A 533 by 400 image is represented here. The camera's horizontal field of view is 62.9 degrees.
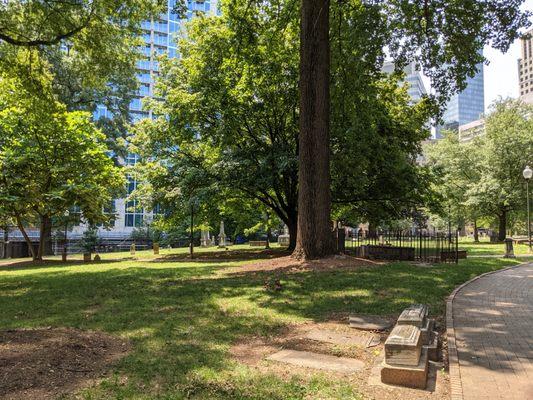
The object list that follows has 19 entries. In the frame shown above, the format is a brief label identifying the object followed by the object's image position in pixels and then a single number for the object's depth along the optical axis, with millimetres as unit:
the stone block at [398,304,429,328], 5289
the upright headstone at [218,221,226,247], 41781
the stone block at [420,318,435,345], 5416
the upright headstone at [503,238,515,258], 20125
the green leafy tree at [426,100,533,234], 40688
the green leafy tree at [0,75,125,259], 19172
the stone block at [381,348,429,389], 4508
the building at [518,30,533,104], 127550
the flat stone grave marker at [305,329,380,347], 6051
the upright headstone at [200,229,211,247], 45600
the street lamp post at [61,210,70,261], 23556
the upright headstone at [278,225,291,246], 40275
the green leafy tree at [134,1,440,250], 17844
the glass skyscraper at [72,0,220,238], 71956
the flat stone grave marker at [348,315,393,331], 6766
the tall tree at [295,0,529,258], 13266
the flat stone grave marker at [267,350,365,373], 5073
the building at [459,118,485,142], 51656
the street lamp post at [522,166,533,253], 24066
